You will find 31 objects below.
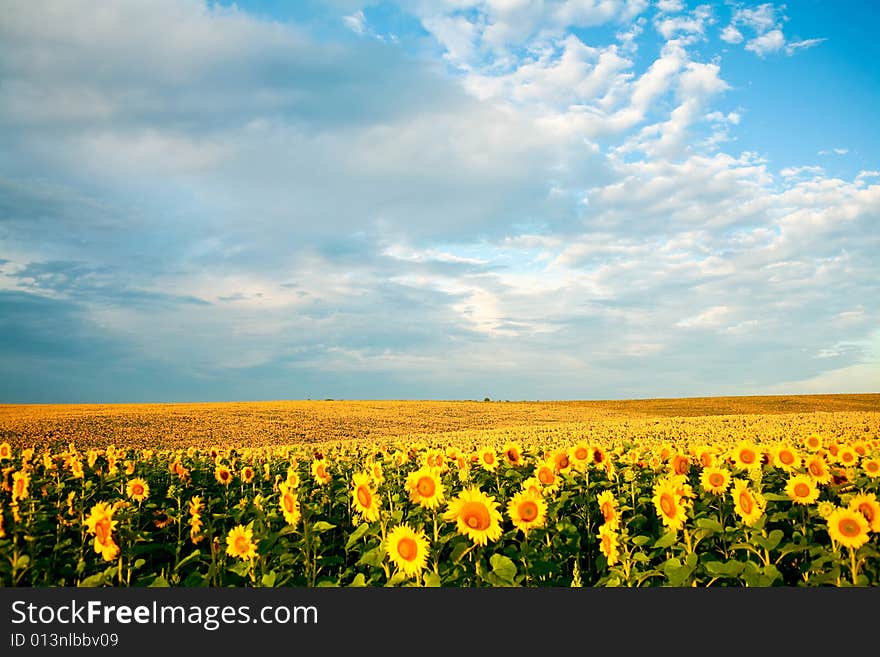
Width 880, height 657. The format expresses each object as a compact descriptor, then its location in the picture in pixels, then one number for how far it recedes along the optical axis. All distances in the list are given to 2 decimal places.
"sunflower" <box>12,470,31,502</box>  5.85
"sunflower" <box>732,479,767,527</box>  4.87
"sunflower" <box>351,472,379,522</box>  5.08
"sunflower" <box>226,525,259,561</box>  5.02
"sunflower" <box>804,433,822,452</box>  7.30
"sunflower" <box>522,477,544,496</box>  5.23
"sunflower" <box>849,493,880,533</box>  4.30
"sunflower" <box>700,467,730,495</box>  5.63
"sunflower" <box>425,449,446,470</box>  6.44
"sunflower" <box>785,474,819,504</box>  5.39
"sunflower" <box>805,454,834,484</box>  5.70
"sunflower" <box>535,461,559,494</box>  6.02
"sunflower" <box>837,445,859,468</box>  6.84
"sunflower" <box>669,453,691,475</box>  6.16
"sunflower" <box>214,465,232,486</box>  7.69
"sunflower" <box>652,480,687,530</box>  4.98
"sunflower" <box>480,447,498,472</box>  6.96
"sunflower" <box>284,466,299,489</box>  5.79
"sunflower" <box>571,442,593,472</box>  6.79
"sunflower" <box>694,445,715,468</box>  6.52
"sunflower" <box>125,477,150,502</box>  6.71
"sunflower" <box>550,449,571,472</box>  6.54
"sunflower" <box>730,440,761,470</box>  6.45
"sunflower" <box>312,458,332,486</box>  6.48
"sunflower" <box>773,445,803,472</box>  6.58
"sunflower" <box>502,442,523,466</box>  7.15
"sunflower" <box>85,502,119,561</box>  4.73
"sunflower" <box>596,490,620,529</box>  4.85
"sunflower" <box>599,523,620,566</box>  4.73
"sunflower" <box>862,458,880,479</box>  6.09
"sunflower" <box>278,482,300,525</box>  5.02
